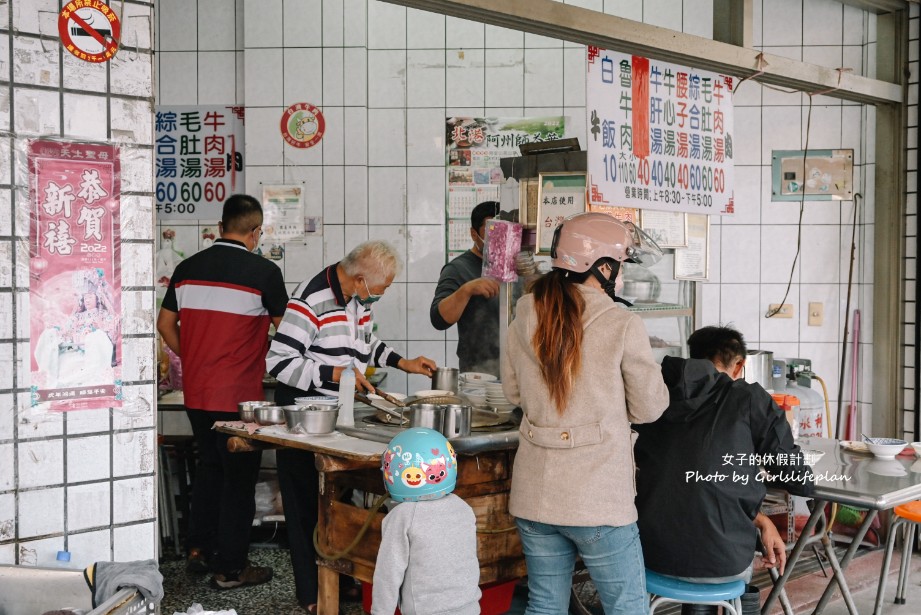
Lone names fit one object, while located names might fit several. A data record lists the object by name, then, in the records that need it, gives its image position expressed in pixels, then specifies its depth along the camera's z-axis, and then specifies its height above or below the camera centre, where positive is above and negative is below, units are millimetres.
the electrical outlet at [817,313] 5770 -133
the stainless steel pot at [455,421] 3445 -508
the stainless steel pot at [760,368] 4562 -391
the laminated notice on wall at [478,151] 6020 +924
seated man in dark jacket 3004 -601
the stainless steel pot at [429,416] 3438 -489
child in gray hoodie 2789 -780
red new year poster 2455 +27
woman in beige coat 2807 -404
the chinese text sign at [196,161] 6191 +861
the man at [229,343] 4500 -287
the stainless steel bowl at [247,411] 3949 -546
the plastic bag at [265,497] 5211 -1221
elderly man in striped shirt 4035 -274
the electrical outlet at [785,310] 5805 -117
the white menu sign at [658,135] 3963 +726
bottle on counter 3822 -478
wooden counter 3459 -874
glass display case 4328 -63
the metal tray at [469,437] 3379 -586
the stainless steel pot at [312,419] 3590 -528
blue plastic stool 3004 -1008
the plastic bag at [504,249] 4203 +187
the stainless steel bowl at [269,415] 3809 -543
